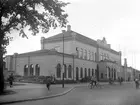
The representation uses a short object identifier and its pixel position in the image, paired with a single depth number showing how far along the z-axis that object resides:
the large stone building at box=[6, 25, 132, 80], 44.38
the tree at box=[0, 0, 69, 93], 18.20
